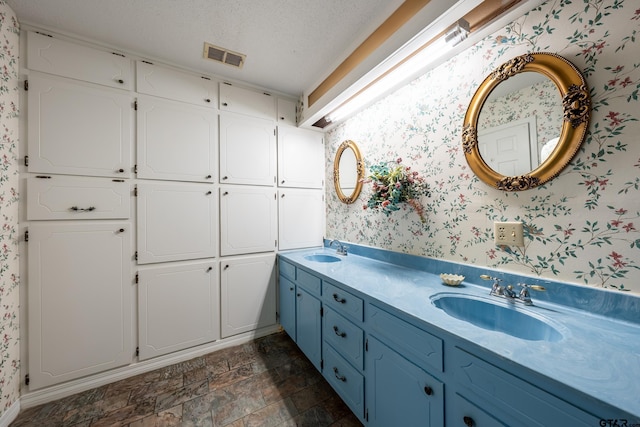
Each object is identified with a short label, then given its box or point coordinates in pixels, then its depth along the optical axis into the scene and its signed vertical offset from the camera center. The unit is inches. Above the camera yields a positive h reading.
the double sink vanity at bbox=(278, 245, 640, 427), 23.6 -18.3
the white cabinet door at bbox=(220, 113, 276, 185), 82.5 +23.9
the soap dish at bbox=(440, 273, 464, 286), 50.3 -14.7
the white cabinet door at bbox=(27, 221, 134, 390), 58.8 -23.8
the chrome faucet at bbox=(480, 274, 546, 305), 40.8 -14.7
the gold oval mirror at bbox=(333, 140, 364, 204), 85.4 +16.5
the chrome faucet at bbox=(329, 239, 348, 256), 87.8 -13.9
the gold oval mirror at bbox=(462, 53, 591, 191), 38.1 +17.4
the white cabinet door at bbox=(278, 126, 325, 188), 94.2 +23.9
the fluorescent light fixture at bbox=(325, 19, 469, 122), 46.8 +38.2
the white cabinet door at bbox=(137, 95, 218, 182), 70.5 +23.8
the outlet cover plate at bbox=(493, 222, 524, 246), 44.3 -4.0
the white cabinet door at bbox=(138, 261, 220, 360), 70.7 -30.8
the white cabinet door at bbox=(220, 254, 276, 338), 82.5 -30.3
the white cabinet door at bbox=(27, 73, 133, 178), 58.8 +23.3
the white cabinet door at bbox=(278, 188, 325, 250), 94.4 -2.1
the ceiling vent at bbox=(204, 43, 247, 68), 68.9 +49.7
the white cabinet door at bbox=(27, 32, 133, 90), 59.1 +41.8
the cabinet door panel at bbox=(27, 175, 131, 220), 58.5 +4.1
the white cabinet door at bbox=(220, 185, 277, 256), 82.7 -2.5
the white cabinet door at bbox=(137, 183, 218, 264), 70.4 -2.8
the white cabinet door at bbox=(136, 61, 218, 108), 70.9 +42.2
